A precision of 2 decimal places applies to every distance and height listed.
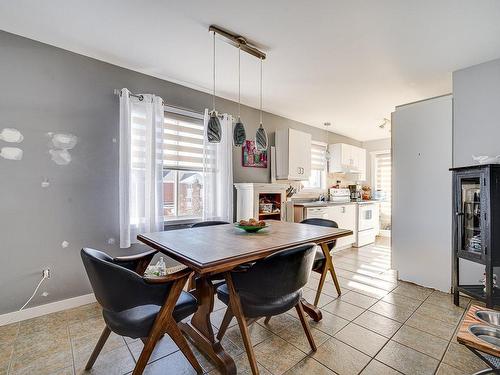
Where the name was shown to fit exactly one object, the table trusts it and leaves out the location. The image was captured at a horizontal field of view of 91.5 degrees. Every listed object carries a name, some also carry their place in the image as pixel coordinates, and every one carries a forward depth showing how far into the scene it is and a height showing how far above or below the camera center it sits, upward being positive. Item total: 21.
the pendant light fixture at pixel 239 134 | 2.26 +0.49
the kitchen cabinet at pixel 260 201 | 3.51 -0.22
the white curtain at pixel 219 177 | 3.26 +0.13
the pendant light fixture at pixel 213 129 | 2.11 +0.50
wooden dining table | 1.40 -0.41
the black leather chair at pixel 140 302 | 1.24 -0.63
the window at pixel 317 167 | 5.23 +0.43
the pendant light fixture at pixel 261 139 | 2.40 +0.47
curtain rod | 2.64 +1.01
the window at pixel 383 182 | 6.05 +0.12
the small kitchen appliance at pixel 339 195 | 5.16 -0.18
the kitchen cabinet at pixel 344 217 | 4.38 -0.57
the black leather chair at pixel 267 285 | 1.43 -0.61
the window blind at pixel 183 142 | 3.05 +0.58
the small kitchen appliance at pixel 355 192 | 5.70 -0.12
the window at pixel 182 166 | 3.07 +0.27
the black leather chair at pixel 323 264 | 2.41 -0.77
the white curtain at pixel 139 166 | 2.61 +0.22
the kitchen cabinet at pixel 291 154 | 4.19 +0.57
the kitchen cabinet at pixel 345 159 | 5.31 +0.63
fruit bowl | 2.14 -0.37
